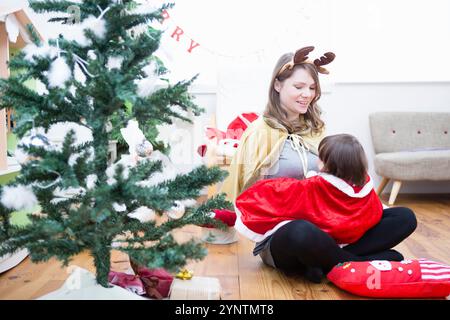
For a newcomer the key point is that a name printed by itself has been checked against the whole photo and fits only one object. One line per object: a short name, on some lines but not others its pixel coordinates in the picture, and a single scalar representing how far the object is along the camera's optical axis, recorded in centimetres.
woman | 144
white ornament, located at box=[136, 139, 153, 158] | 125
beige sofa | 298
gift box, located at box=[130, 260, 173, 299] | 122
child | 135
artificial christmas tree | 91
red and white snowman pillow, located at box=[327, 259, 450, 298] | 128
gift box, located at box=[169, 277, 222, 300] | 111
